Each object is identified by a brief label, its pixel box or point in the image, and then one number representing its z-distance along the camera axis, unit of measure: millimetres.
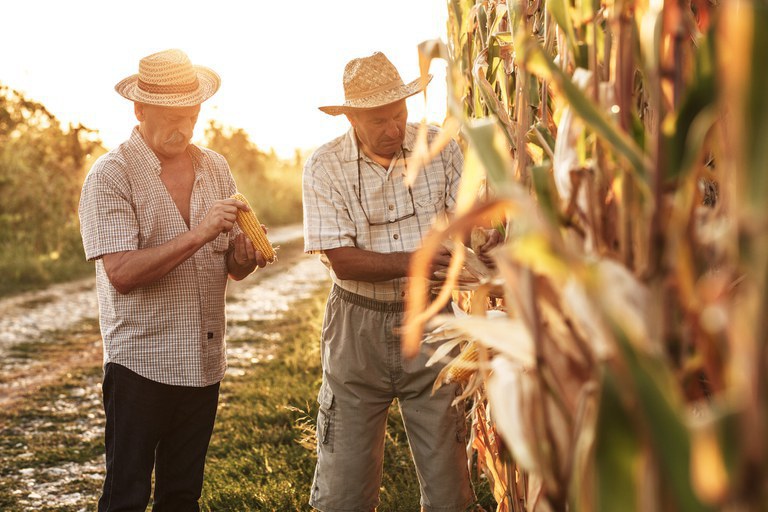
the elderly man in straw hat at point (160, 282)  2669
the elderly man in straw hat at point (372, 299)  2898
